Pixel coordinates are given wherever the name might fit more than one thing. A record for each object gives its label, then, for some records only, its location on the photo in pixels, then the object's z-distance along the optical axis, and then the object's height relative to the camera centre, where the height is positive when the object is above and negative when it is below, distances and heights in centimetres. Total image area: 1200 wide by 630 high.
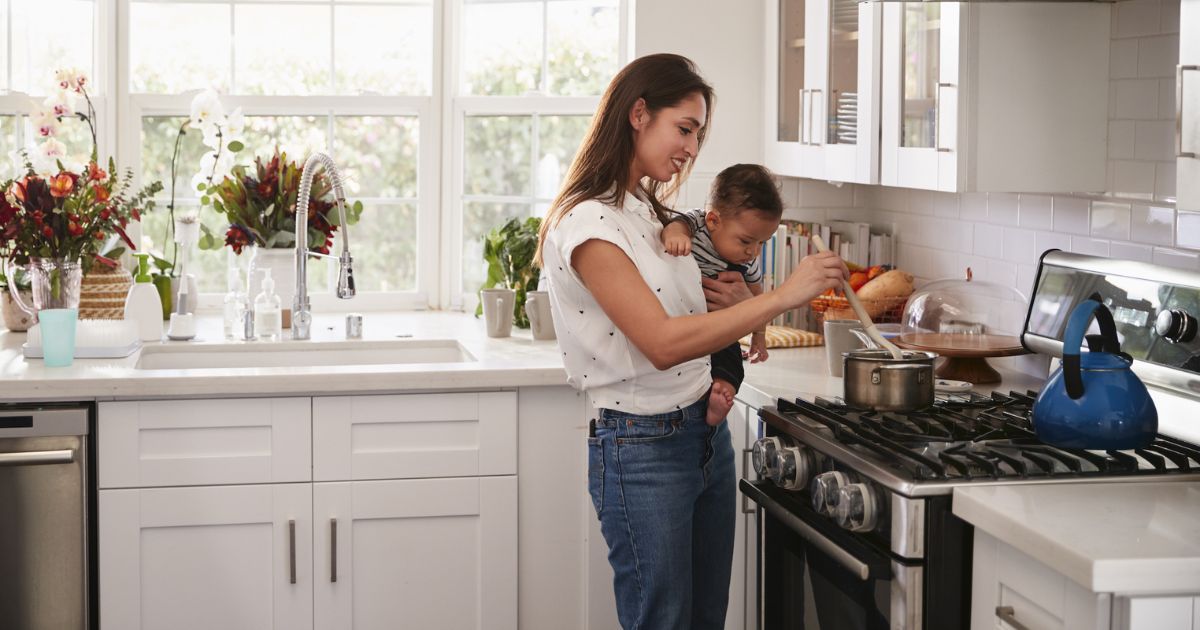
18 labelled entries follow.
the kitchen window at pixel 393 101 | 413 +45
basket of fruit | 342 -13
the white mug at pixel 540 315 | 363 -19
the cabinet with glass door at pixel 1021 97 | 265 +31
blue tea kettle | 209 -24
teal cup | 317 -23
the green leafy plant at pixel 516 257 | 381 -3
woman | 227 -19
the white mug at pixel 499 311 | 372 -19
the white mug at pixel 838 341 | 311 -22
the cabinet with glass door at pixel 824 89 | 310 +41
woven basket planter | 366 -15
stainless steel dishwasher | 305 -65
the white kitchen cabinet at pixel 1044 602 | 165 -46
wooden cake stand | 288 -22
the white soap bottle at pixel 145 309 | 354 -18
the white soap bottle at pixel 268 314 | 364 -20
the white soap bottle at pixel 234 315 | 370 -21
